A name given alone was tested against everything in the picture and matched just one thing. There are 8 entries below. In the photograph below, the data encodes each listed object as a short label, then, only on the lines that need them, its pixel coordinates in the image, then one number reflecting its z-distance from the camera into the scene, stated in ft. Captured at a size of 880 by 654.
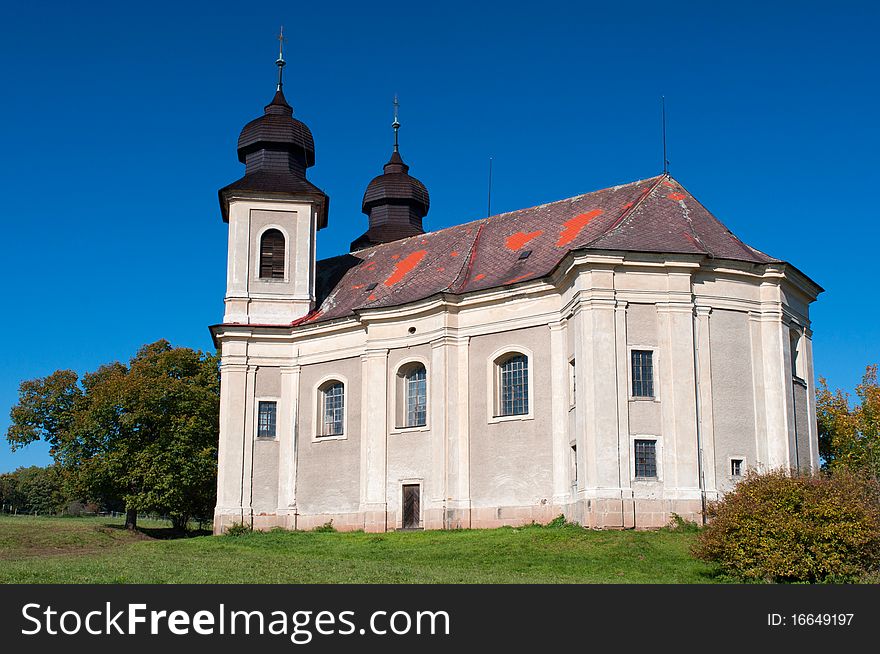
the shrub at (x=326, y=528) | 119.33
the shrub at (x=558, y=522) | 99.81
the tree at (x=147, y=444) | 138.72
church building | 98.58
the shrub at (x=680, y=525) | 92.94
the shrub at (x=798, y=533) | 67.10
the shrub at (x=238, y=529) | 122.31
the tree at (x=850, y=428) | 133.90
